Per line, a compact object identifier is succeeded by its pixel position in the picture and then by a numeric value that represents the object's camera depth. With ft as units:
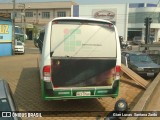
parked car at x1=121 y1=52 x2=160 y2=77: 31.15
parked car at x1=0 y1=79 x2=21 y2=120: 8.16
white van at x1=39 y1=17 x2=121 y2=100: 14.41
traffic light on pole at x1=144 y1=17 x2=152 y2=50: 53.44
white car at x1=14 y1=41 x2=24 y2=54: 62.29
